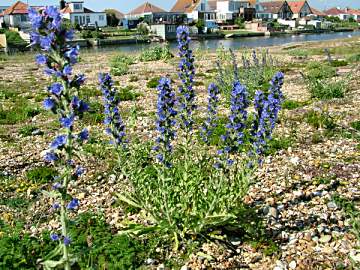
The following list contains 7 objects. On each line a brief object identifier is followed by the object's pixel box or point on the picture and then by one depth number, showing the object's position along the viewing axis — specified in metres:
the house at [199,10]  117.52
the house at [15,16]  93.50
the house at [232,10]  120.81
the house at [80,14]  97.25
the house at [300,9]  133.62
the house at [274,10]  129.00
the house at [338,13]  151.00
